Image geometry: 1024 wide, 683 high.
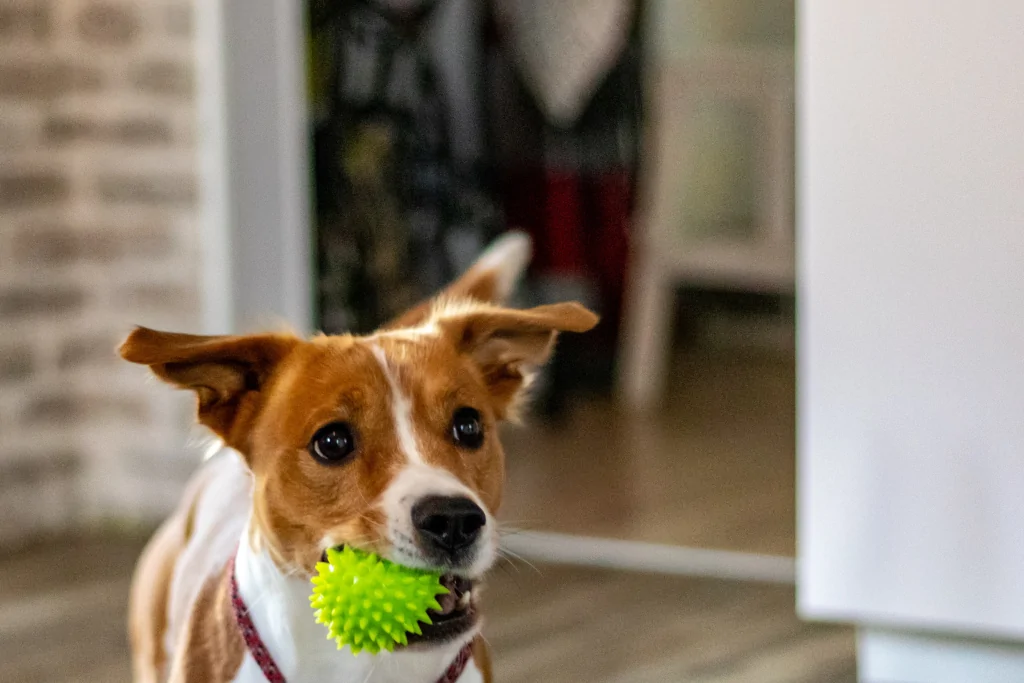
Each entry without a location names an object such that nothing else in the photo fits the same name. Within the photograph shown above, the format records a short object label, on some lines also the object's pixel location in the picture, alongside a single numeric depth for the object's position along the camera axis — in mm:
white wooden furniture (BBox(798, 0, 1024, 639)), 3620
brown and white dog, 2241
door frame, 5187
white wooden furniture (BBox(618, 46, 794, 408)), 7976
